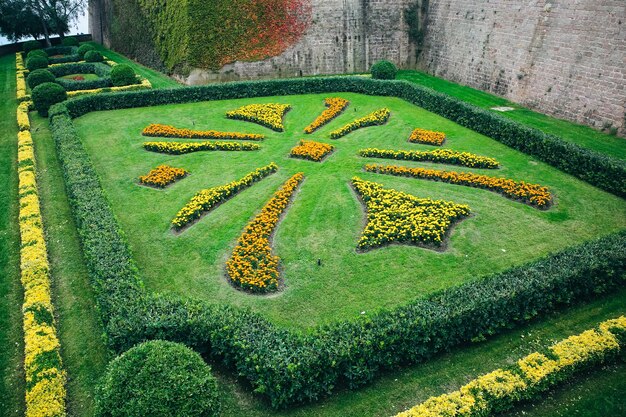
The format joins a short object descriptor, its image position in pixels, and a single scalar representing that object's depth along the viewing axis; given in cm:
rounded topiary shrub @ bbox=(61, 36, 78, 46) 3950
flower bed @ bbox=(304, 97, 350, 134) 1759
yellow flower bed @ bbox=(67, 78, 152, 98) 2159
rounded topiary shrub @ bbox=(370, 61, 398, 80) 2227
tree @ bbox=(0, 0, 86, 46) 3641
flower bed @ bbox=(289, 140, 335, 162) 1496
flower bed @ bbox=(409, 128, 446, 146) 1574
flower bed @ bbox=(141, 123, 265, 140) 1678
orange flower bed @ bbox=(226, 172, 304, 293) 920
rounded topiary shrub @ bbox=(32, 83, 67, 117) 1969
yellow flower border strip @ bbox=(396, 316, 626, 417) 626
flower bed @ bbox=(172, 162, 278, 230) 1154
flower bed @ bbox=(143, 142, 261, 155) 1570
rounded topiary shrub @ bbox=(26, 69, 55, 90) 2253
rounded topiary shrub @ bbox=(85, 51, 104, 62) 3059
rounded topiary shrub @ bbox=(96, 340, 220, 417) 570
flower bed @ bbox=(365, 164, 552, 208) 1207
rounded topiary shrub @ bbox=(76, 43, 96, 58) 3250
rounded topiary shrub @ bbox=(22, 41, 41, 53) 3725
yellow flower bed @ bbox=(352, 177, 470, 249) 1050
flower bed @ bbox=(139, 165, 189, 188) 1345
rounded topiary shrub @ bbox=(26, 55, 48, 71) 2789
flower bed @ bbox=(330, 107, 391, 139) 1692
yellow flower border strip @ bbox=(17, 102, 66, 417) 662
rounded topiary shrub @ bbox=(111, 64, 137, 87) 2300
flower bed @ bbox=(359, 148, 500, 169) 1405
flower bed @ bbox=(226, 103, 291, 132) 1793
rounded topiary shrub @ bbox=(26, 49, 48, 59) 2940
